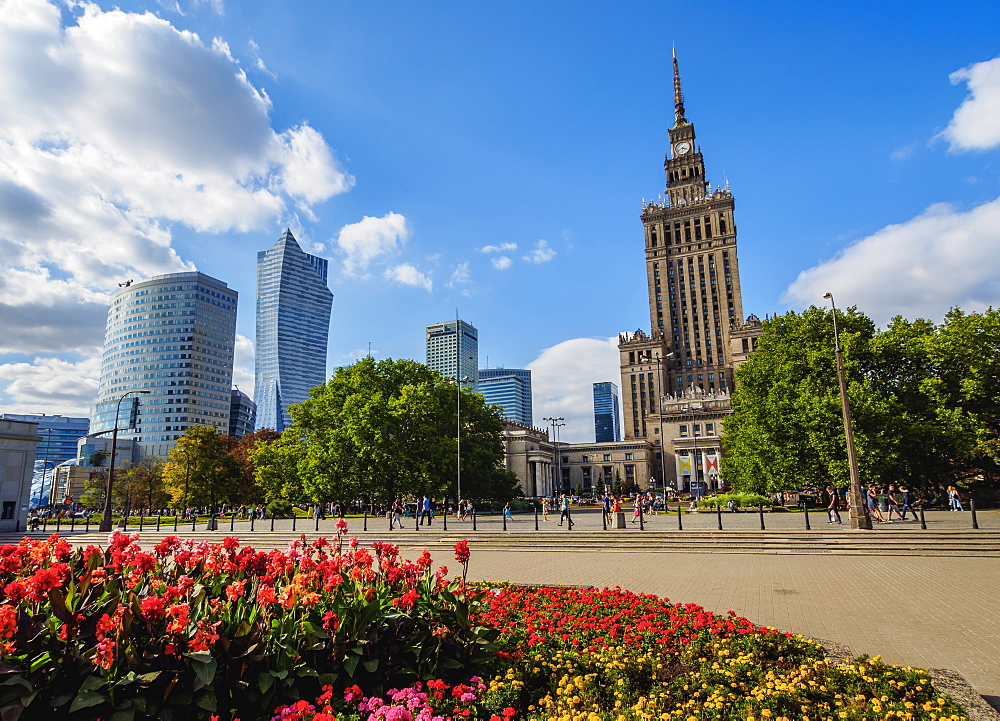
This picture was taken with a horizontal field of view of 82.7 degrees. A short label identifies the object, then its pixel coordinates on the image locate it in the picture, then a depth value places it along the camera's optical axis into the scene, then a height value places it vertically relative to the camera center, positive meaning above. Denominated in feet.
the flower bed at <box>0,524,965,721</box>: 16.01 -5.89
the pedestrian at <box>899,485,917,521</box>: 93.54 -6.38
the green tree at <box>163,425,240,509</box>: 185.57 +1.95
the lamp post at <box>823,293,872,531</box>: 76.95 -3.83
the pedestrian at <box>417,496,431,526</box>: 121.19 -7.58
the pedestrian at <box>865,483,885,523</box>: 89.62 -6.61
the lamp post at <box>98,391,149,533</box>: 122.83 -8.76
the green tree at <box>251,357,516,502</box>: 144.66 +8.34
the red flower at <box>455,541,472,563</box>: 25.05 -3.51
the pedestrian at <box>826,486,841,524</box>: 90.68 -7.03
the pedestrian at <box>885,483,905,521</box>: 90.07 -6.01
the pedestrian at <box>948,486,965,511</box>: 106.01 -6.96
